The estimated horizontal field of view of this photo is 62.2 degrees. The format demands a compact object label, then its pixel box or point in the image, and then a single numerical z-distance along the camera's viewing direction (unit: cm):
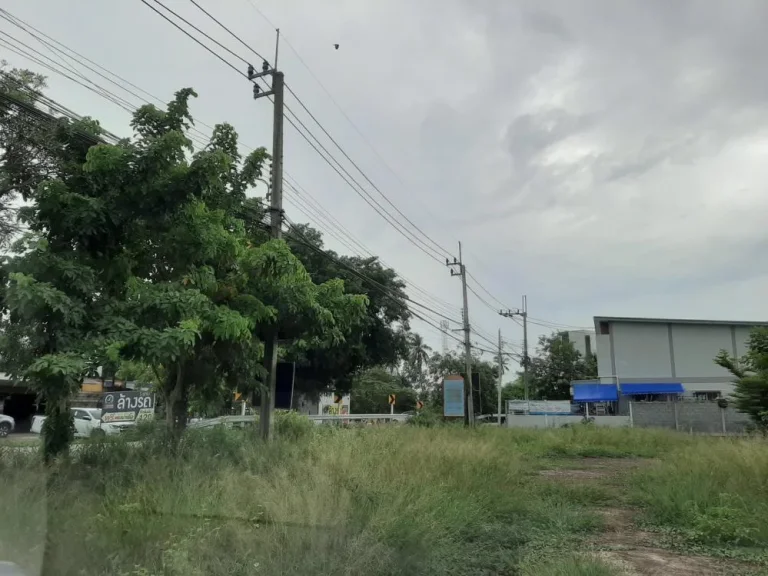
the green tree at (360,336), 3250
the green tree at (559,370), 5806
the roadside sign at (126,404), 1919
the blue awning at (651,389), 4306
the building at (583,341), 6203
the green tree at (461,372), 6286
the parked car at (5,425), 2973
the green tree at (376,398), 5591
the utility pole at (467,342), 3144
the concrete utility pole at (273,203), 1268
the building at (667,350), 4544
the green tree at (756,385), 1728
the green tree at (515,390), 6944
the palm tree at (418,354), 5657
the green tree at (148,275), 797
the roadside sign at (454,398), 2923
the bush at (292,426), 1427
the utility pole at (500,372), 4221
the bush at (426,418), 2412
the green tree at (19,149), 1233
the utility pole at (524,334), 5322
